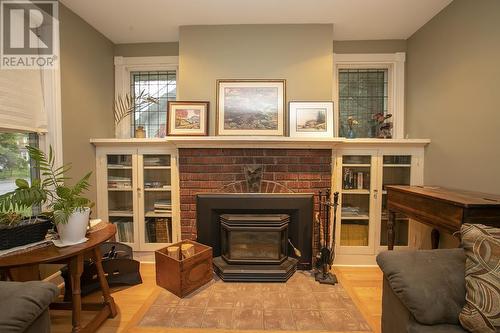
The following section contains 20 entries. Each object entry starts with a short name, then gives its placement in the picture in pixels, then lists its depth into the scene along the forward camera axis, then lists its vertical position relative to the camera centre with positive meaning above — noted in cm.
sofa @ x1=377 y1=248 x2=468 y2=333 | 112 -63
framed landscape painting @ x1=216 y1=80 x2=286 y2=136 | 260 +55
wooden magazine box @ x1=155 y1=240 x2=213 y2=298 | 206 -101
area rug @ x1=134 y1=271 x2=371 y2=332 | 173 -118
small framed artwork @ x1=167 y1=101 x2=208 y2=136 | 262 +42
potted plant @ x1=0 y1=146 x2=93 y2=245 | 149 -30
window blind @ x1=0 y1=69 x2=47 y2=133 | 181 +44
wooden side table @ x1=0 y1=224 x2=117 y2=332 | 137 -65
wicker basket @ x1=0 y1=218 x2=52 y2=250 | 147 -49
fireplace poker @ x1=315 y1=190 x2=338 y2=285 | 231 -93
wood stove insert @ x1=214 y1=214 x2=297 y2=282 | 234 -87
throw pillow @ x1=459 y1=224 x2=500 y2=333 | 105 -55
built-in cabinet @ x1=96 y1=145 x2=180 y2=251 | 271 -41
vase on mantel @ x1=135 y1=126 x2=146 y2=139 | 285 +28
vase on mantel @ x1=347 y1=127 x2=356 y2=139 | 280 +29
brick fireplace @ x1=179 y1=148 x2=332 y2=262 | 256 -15
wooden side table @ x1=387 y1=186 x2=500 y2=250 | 151 -34
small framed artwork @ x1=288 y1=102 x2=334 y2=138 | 255 +42
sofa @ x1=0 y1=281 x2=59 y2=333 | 98 -64
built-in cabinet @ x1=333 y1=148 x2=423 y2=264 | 264 -42
